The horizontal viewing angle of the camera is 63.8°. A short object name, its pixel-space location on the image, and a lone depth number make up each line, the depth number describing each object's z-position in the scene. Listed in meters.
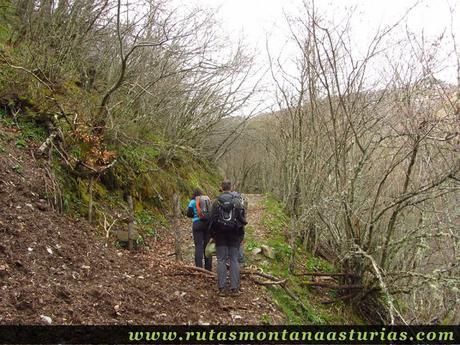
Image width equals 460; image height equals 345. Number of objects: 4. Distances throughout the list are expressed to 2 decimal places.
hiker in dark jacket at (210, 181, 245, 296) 5.75
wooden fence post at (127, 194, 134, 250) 6.96
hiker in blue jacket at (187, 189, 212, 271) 6.68
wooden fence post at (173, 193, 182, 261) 6.94
